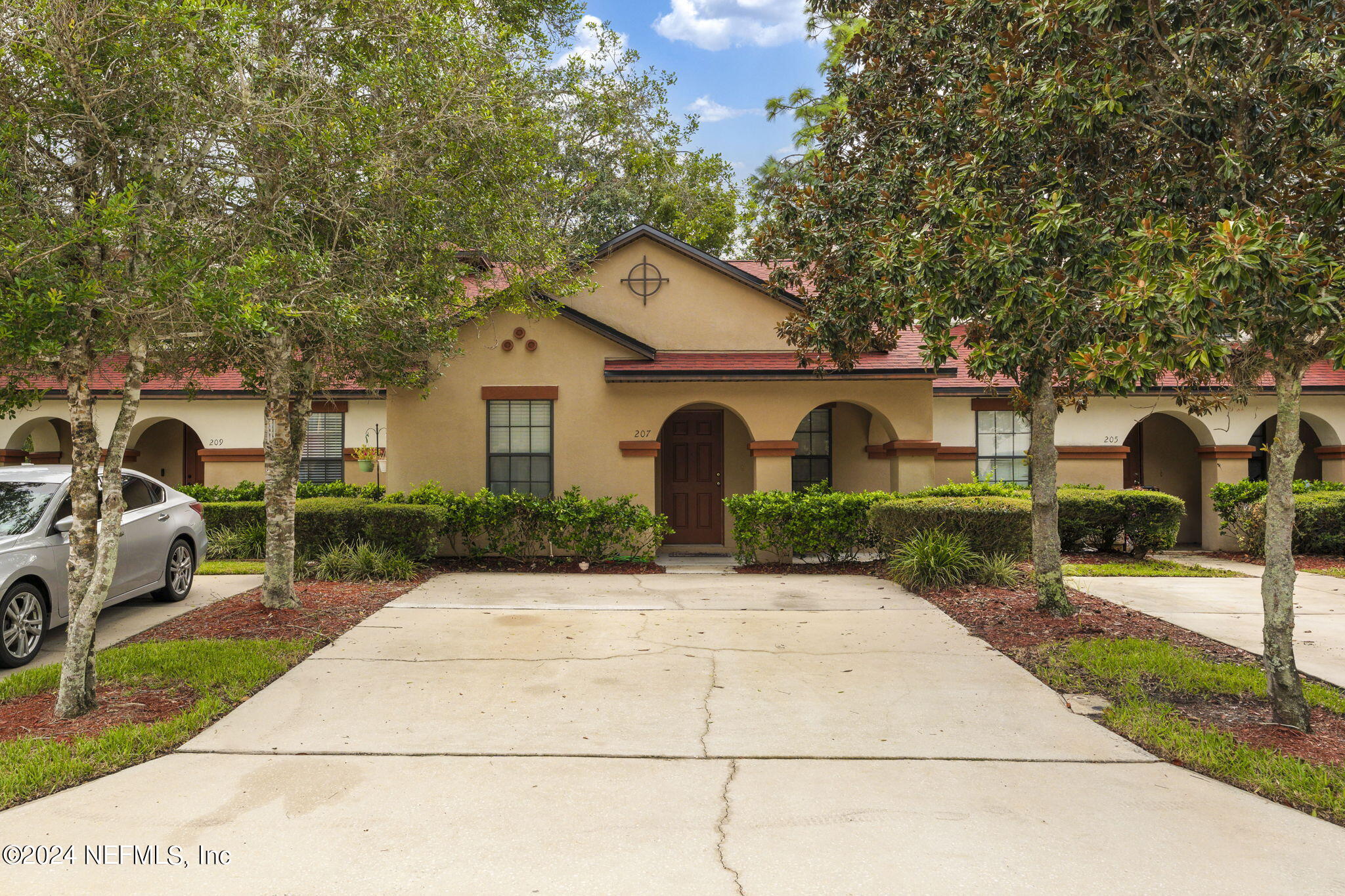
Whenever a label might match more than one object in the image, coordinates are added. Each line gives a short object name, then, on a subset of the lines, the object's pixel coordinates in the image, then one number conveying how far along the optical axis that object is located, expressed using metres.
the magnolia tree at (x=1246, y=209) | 4.47
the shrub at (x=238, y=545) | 13.16
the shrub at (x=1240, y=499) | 13.98
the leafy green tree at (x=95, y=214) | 5.11
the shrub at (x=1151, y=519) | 13.09
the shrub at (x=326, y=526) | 11.53
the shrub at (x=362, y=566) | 10.78
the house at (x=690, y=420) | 13.14
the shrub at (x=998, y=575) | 10.10
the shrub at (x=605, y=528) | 12.23
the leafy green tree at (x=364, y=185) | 6.82
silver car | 6.79
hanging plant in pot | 14.77
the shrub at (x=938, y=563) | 10.27
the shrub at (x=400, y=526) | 11.55
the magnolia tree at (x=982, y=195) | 5.93
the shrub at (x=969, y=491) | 12.60
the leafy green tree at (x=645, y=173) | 24.61
